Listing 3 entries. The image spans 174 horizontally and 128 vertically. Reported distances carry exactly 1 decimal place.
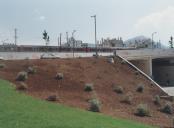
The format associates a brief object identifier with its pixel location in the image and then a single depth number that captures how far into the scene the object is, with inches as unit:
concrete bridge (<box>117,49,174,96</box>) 2864.2
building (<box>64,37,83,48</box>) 5461.6
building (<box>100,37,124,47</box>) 6143.7
